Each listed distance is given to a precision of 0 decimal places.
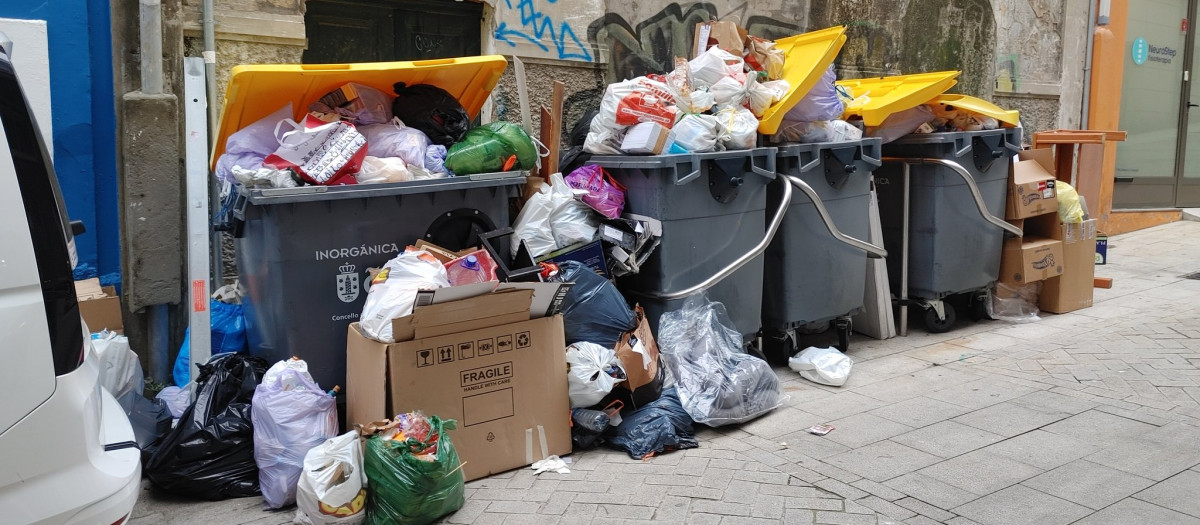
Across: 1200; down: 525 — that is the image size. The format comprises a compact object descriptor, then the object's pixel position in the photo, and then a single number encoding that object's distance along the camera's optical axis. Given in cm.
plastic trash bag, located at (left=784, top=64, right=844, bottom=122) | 524
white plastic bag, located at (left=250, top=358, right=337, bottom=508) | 343
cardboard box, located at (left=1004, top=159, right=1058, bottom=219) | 612
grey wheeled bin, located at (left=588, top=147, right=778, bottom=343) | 464
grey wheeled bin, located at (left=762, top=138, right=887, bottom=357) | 517
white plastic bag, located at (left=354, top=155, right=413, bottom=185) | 396
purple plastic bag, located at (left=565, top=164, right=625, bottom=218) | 466
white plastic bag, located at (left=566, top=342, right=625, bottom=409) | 394
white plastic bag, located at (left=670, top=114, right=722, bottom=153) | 469
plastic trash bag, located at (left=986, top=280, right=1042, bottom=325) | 634
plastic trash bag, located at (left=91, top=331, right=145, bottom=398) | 398
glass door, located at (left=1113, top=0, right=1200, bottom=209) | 1039
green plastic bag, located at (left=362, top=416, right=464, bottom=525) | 317
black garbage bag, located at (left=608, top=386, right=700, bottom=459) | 392
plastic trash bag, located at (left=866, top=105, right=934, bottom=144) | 582
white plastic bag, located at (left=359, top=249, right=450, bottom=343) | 353
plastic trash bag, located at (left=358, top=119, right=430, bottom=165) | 417
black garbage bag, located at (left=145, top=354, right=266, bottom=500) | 349
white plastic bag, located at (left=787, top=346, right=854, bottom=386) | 491
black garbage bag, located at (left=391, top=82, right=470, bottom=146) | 436
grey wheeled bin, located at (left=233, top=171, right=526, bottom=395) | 379
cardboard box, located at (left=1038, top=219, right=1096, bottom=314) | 637
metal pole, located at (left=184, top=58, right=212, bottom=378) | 424
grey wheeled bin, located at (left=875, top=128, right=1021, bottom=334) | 583
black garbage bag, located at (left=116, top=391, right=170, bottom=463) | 365
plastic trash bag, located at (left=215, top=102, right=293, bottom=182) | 400
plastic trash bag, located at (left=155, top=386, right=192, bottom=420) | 400
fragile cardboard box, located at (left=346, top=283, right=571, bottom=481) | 352
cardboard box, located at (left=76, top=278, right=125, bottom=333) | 435
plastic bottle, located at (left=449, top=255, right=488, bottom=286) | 384
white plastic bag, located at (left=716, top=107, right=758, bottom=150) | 481
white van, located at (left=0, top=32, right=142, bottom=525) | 204
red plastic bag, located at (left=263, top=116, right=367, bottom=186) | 382
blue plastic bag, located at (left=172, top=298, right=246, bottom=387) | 443
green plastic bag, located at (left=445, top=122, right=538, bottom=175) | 423
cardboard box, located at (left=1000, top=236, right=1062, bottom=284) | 612
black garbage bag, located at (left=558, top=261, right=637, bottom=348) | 418
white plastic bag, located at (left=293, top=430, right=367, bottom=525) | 318
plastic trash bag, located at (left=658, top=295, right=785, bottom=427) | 419
